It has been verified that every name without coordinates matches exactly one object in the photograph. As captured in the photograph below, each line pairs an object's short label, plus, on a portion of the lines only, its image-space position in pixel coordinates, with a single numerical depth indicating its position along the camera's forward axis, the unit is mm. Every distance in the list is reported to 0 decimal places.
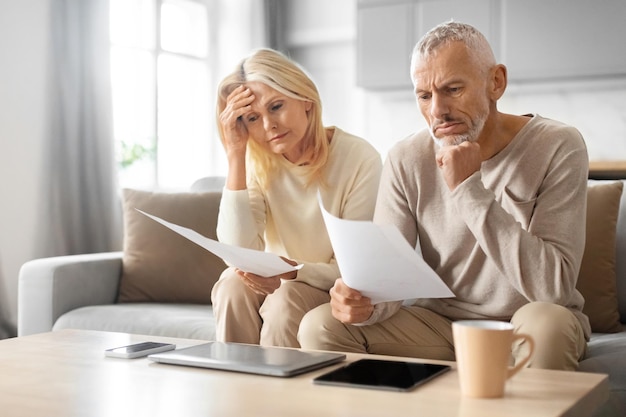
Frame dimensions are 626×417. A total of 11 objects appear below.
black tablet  1147
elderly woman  2104
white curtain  3561
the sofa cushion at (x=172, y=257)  2777
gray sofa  2398
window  4199
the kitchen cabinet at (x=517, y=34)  4336
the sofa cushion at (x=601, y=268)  2121
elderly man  1550
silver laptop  1264
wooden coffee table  1039
